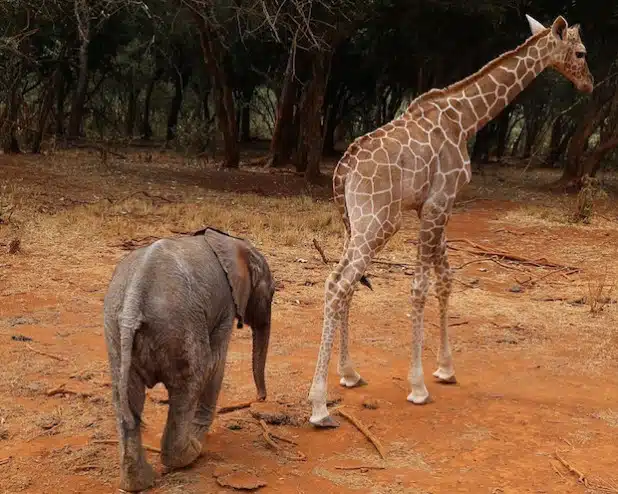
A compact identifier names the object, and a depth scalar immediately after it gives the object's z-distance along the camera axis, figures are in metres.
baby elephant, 3.27
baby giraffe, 4.59
